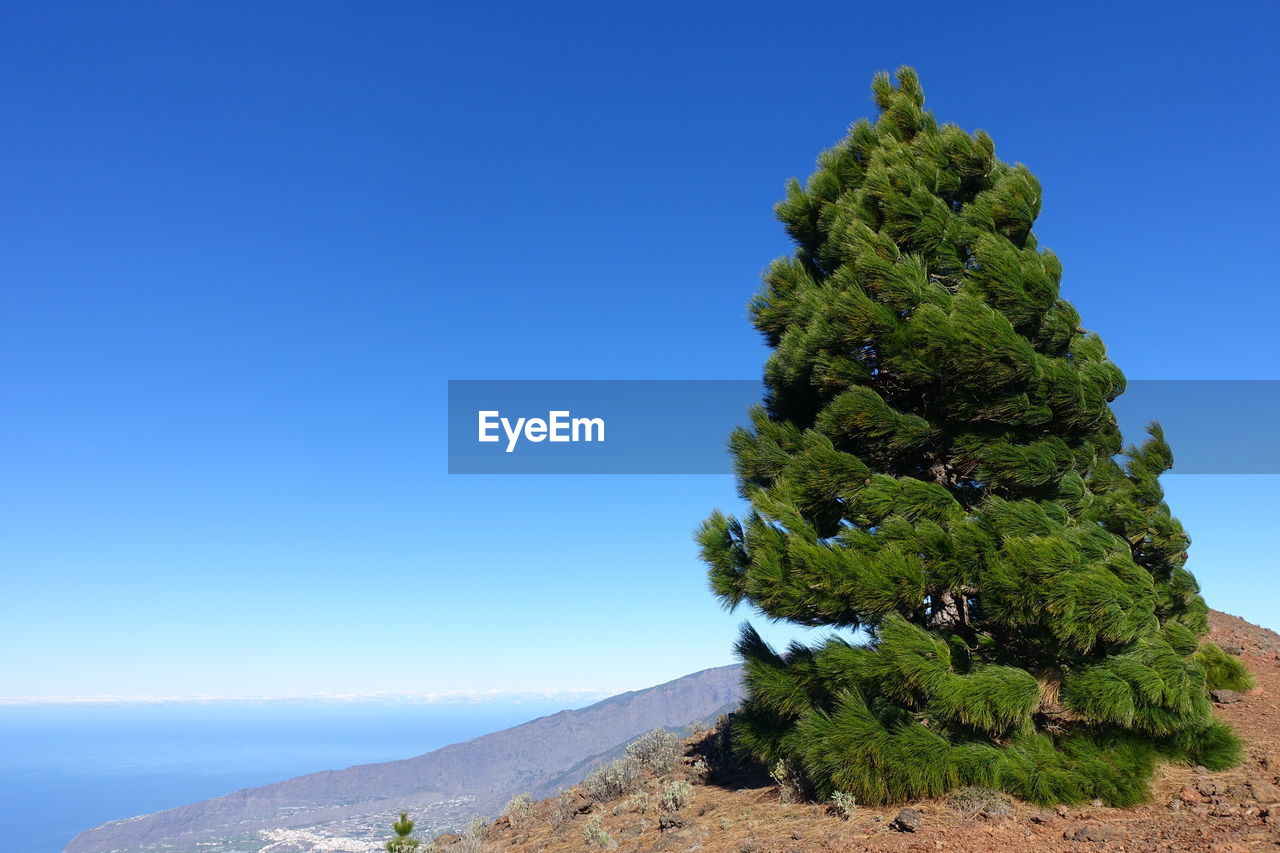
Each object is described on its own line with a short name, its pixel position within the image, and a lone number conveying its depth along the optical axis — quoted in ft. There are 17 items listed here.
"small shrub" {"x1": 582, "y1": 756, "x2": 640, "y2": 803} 34.83
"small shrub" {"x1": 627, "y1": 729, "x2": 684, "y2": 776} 37.35
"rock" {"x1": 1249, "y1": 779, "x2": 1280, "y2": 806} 20.01
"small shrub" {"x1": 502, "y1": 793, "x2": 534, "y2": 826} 36.24
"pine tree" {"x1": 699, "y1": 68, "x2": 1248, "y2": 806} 22.50
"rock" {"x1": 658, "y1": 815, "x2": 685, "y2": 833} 25.48
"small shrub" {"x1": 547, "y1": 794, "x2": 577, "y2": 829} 32.27
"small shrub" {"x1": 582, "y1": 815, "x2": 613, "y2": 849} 25.53
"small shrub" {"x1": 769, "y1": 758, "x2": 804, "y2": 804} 24.99
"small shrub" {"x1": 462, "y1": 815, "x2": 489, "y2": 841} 34.14
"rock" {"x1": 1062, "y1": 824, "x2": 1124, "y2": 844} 18.56
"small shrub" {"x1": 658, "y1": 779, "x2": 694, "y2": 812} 28.27
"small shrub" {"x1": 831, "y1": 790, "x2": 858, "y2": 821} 22.22
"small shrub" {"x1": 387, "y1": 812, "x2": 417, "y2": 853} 28.43
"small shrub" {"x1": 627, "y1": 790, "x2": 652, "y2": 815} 29.78
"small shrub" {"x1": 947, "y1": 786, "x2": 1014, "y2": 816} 20.90
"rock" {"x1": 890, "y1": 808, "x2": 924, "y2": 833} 20.27
